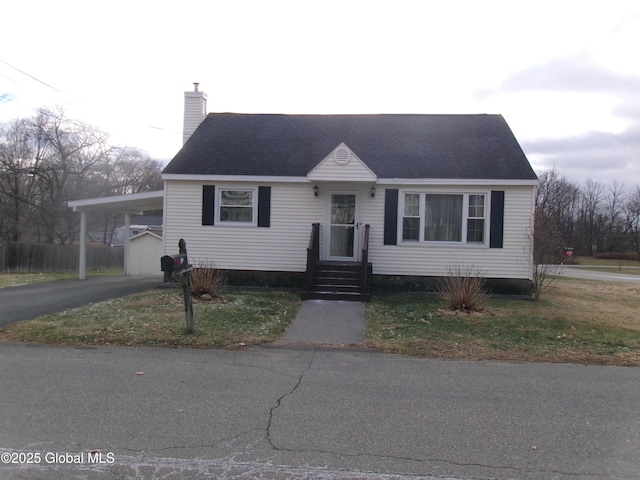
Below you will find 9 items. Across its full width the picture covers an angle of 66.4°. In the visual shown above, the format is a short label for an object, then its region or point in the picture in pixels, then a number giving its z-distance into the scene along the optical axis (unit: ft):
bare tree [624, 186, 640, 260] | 215.37
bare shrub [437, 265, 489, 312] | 35.06
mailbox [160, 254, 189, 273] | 23.95
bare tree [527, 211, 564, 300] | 43.45
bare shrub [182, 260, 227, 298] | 37.65
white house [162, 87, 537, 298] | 44.11
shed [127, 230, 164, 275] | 73.72
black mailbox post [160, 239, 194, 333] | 24.08
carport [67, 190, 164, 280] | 52.11
